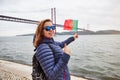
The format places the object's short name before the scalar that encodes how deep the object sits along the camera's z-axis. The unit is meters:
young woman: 1.39
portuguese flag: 1.71
